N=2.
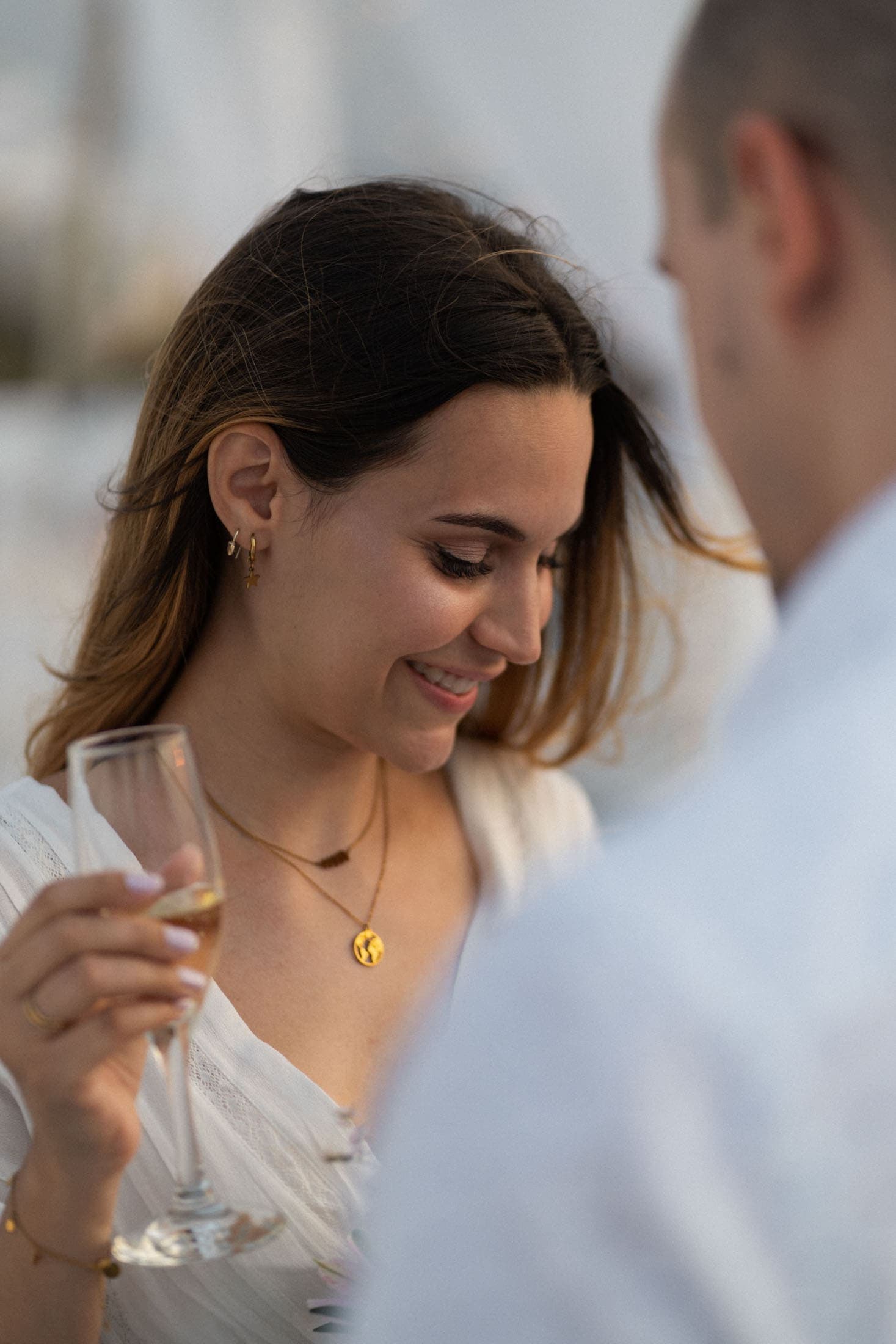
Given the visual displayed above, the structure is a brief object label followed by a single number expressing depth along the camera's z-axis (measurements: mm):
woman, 1553
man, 1051
